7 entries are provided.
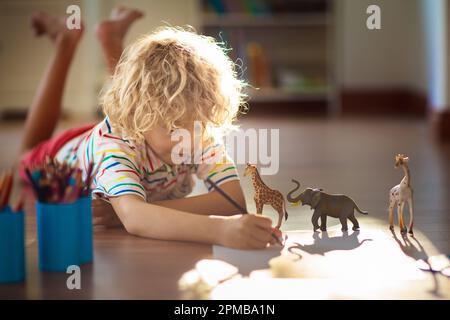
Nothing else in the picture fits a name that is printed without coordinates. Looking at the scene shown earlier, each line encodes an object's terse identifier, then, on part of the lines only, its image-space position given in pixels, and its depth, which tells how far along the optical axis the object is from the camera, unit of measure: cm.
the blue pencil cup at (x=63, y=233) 177
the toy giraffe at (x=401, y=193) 195
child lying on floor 191
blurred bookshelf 509
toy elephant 196
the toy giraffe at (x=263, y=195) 197
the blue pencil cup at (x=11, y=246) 170
